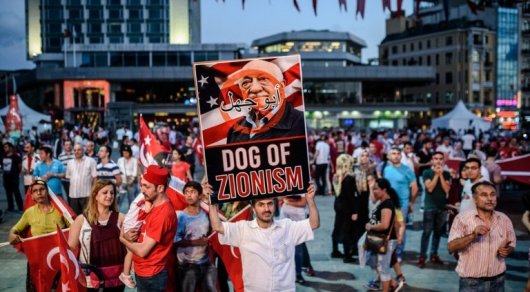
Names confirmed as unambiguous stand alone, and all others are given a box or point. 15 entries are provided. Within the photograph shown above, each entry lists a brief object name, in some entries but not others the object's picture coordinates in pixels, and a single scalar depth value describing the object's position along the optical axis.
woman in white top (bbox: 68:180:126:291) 4.90
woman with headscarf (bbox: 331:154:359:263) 8.38
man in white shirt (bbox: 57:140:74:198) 10.64
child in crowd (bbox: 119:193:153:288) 4.68
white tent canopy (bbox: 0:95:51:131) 34.47
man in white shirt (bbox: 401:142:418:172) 11.53
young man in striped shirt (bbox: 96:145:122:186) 9.99
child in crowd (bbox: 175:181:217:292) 5.38
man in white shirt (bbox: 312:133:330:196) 15.39
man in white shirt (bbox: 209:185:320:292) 4.29
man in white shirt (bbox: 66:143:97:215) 9.35
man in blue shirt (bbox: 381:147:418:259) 8.62
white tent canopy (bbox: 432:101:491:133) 36.47
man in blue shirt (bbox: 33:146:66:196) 9.30
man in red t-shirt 4.54
